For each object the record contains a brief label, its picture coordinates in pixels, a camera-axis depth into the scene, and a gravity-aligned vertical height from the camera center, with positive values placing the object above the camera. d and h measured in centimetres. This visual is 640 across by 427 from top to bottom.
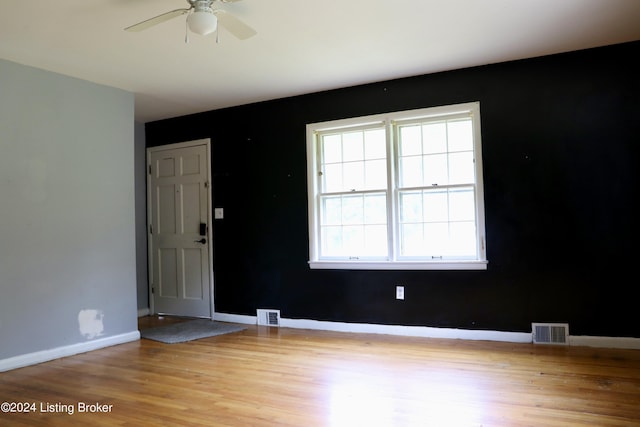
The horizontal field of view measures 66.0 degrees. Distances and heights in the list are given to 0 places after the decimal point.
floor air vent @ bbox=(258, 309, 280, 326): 534 -100
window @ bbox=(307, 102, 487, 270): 451 +31
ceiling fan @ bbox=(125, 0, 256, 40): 275 +120
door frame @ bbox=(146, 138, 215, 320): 580 +11
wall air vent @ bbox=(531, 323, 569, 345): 411 -96
